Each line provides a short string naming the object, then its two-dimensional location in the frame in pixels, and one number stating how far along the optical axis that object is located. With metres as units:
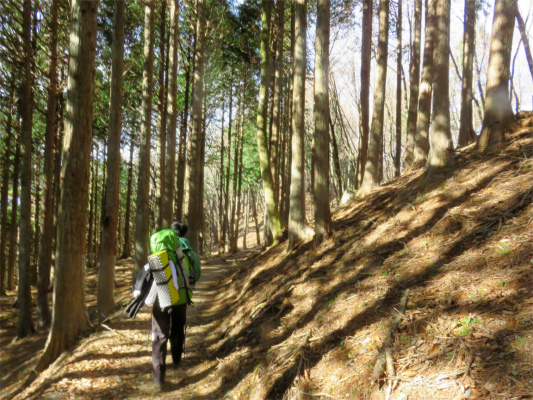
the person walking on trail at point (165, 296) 4.63
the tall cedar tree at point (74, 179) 5.80
